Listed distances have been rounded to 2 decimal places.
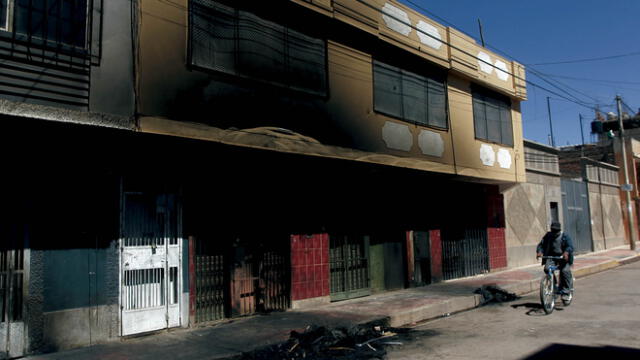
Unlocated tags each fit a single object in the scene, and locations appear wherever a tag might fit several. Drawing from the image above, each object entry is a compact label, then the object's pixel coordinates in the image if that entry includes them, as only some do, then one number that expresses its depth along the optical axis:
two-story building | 6.85
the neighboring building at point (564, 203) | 18.50
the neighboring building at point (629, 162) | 29.34
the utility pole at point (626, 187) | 22.78
